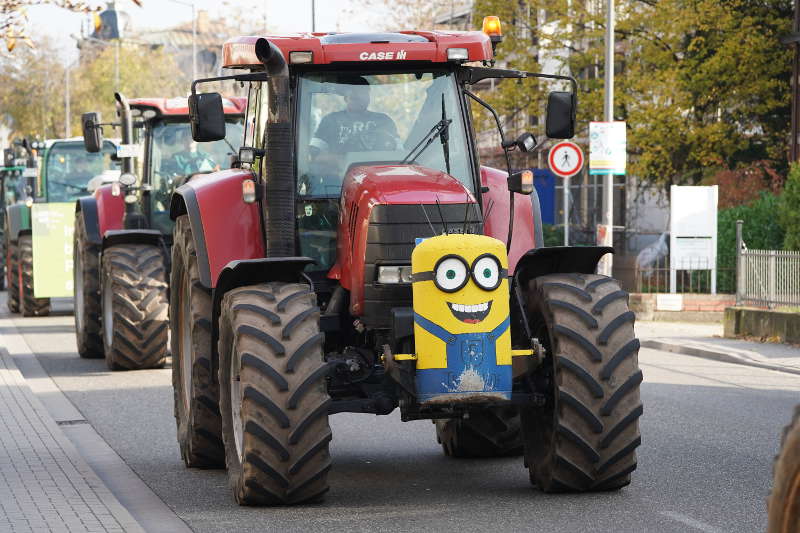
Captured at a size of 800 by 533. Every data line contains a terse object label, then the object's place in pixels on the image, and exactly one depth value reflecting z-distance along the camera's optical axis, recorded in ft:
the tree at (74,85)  260.83
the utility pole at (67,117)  255.91
